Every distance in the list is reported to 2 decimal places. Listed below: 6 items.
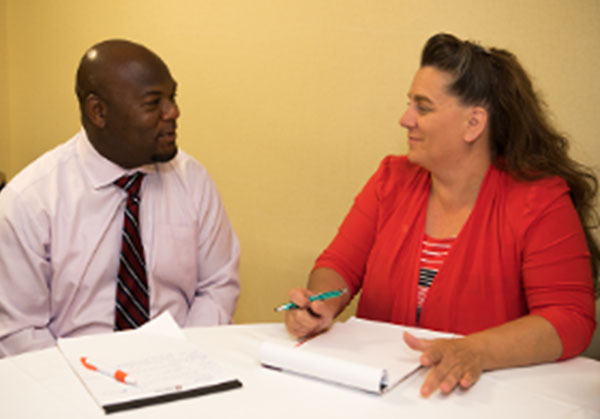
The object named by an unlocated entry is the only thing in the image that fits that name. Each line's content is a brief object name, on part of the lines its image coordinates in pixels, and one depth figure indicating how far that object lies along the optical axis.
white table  1.14
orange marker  1.23
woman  1.80
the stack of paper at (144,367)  1.19
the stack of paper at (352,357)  1.25
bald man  1.87
